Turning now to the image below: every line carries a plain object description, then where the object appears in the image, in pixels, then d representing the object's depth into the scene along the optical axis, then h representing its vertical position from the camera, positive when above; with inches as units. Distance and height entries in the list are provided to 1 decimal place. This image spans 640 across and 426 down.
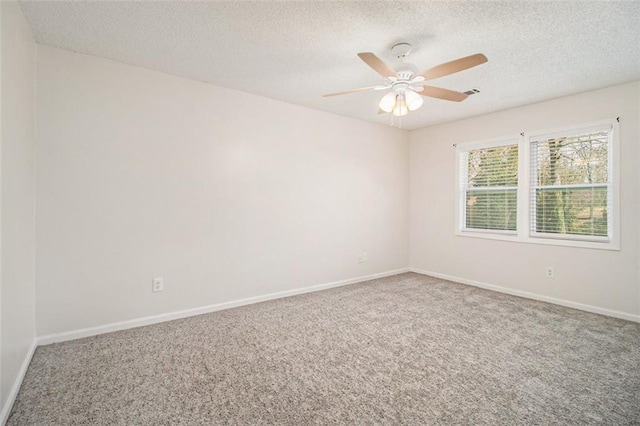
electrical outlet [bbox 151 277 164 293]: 115.2 -28.1
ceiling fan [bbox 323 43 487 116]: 79.7 +38.9
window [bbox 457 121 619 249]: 132.3 +10.8
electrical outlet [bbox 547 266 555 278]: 143.9 -30.1
